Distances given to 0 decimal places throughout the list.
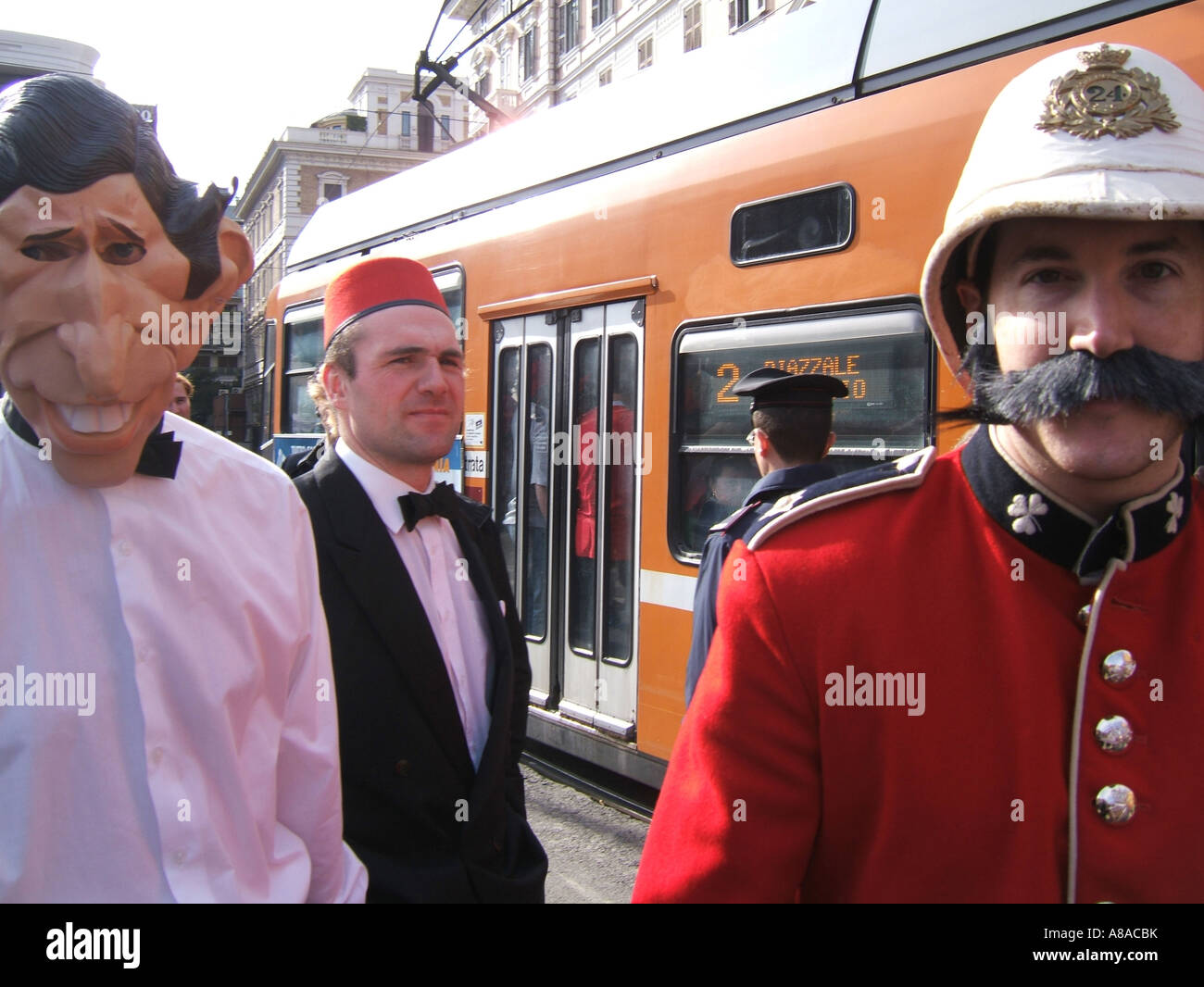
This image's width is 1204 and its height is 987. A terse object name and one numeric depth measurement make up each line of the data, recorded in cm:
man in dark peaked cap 329
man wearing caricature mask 131
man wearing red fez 213
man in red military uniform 129
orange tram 391
